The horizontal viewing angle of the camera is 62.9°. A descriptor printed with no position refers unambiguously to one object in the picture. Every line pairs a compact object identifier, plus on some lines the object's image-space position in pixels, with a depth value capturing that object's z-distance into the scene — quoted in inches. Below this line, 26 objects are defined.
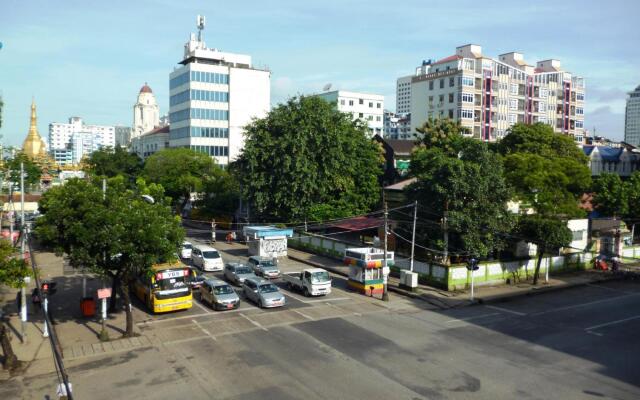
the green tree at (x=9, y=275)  760.3
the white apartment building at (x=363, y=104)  5147.6
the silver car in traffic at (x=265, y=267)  1435.8
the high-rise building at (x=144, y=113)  6284.5
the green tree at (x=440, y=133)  2283.6
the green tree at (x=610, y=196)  1881.2
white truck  1242.0
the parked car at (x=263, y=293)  1117.7
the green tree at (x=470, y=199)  1342.3
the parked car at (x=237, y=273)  1338.6
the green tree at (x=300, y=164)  1963.6
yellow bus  1058.1
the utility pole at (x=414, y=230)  1347.2
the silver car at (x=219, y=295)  1097.4
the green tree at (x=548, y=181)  1573.6
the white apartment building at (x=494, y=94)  3491.6
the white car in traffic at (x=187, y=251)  1736.0
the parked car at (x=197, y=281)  1289.4
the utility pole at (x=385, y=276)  1232.2
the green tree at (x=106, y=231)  868.0
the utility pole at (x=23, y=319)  901.2
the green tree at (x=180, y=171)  2765.7
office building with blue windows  3499.0
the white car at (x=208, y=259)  1541.6
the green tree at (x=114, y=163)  3417.8
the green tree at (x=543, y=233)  1386.6
